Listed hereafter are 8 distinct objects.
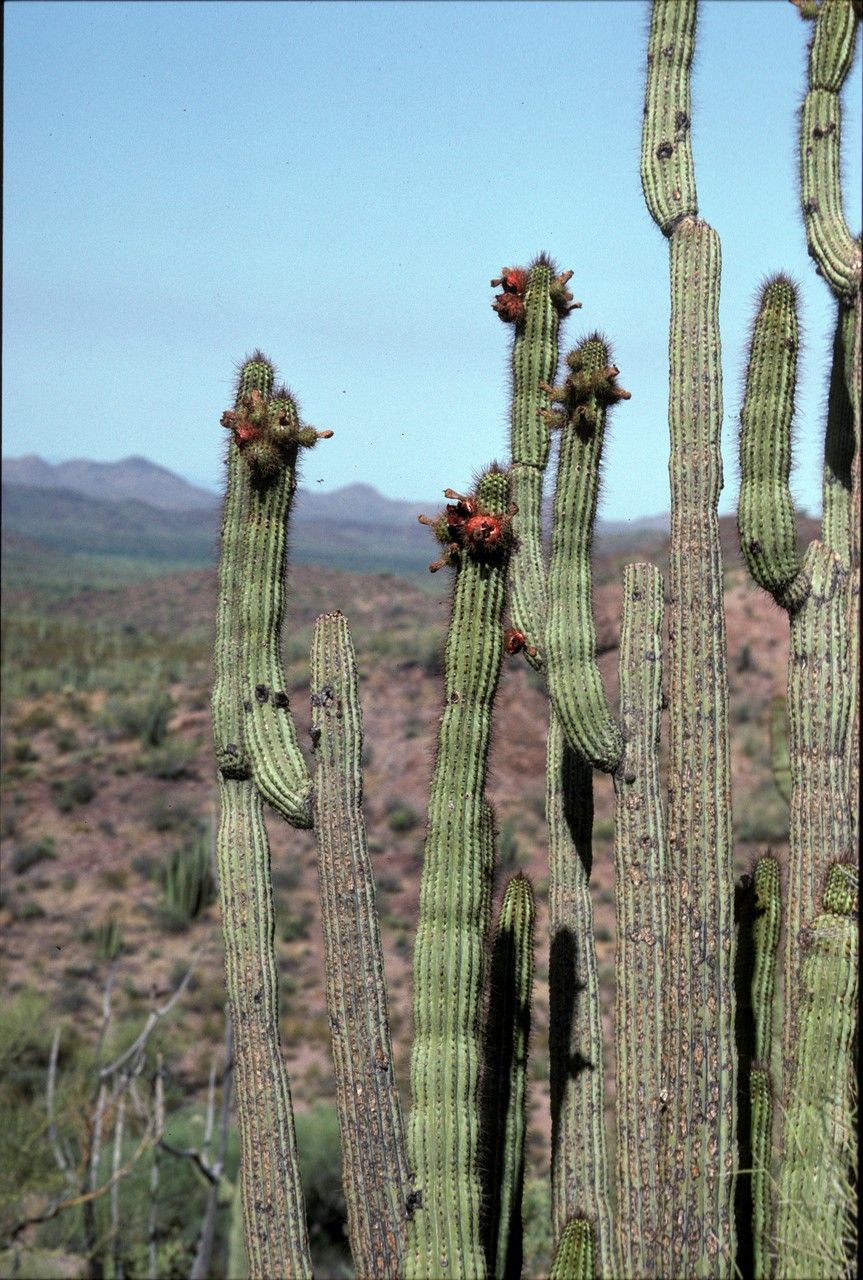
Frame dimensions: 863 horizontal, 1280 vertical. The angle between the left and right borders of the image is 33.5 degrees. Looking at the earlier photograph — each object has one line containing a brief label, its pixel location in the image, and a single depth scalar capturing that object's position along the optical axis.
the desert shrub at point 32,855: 25.94
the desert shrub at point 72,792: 28.41
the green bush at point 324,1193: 13.02
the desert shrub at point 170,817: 27.33
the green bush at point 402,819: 26.66
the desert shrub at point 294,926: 23.40
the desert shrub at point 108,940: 22.00
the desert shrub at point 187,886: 23.56
